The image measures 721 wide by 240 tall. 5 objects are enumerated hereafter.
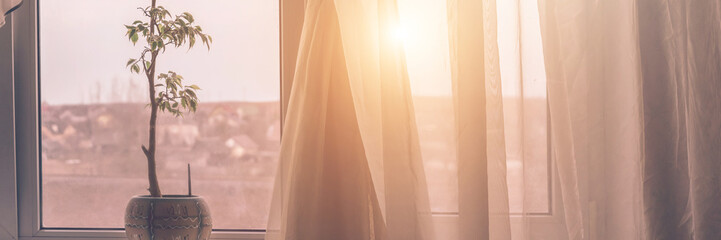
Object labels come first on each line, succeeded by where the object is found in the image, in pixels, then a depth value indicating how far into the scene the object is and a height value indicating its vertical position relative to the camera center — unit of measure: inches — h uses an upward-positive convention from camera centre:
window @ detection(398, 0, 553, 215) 51.6 +0.9
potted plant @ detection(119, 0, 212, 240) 55.7 -5.9
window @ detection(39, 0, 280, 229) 66.3 +1.8
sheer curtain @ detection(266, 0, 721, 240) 50.5 +0.0
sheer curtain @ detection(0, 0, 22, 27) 57.6 +11.9
